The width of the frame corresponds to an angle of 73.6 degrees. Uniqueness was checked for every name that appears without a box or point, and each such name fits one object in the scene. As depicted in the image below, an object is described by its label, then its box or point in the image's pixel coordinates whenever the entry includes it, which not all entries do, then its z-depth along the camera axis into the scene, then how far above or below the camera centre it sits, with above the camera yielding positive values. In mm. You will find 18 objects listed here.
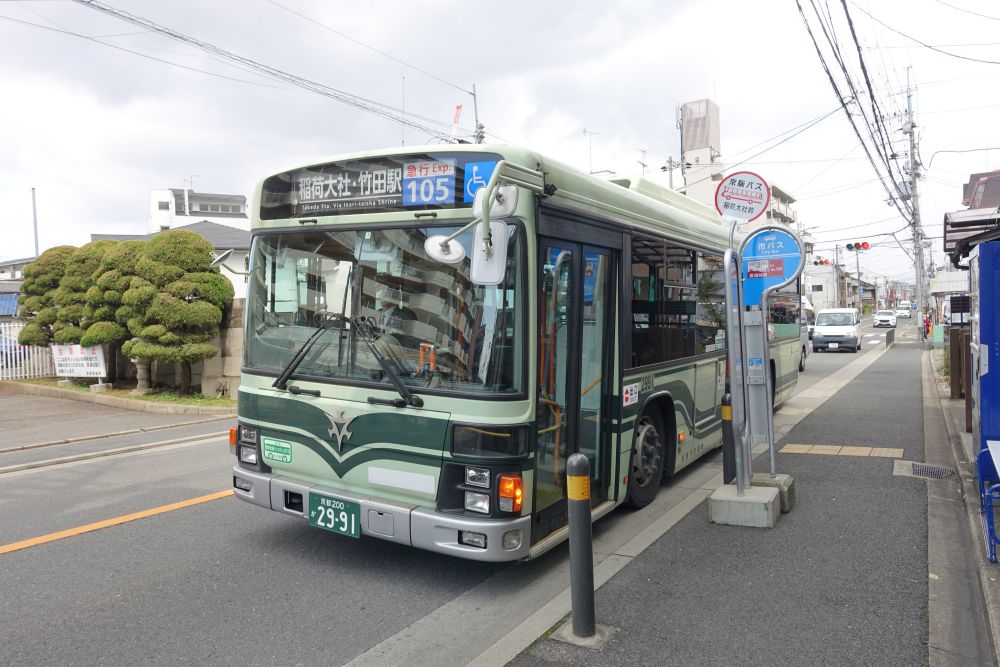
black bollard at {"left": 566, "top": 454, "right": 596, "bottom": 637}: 3496 -1173
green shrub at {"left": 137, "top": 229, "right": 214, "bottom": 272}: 12633 +1625
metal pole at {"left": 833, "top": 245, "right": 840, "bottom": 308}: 70938 +5419
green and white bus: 3932 -121
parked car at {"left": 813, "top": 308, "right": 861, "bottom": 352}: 28703 -564
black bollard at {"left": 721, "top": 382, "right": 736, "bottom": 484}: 5855 -1134
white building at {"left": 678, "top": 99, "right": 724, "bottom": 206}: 41750 +11672
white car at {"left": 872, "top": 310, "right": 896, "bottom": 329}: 54700 -109
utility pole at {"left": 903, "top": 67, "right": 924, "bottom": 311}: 29477 +5842
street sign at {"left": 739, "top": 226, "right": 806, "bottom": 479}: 5801 -33
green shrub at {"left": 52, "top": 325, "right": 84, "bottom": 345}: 13938 +72
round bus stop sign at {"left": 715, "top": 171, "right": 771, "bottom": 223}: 6879 +1292
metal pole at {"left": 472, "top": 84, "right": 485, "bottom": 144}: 22352 +6616
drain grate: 7082 -1674
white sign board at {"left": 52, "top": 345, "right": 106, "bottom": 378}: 13883 -474
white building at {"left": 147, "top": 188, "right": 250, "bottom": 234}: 57747 +13610
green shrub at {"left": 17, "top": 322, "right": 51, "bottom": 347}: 14562 +100
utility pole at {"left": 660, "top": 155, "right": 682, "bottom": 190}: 35459 +8202
